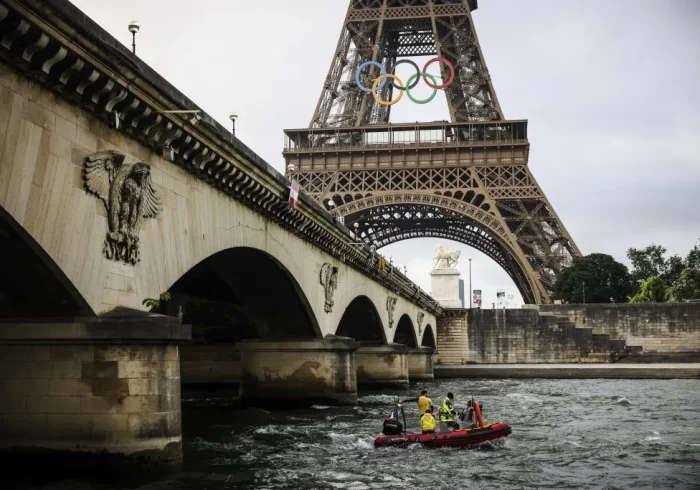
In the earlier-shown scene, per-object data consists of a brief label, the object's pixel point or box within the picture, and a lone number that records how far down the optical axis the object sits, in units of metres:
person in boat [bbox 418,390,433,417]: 24.22
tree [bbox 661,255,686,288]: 114.31
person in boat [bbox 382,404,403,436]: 22.62
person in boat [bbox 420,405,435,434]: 23.22
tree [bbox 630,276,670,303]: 98.69
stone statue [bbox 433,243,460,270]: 83.56
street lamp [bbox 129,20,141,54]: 16.23
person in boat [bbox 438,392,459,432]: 23.88
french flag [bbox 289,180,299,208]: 25.83
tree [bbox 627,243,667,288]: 120.50
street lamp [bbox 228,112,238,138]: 20.64
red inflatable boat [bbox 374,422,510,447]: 22.42
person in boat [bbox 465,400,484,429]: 23.55
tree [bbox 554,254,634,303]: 82.00
